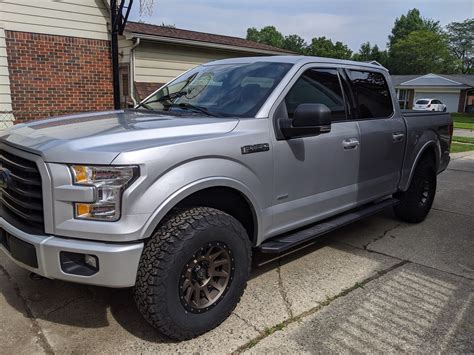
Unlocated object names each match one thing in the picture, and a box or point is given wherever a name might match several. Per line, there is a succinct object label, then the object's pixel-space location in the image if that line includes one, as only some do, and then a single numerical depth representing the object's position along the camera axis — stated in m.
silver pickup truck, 2.50
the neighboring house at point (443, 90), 48.91
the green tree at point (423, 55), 69.44
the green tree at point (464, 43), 86.06
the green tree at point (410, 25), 92.75
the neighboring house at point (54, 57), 8.08
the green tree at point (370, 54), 80.21
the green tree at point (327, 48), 86.29
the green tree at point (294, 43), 106.03
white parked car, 39.04
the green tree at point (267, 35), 105.88
